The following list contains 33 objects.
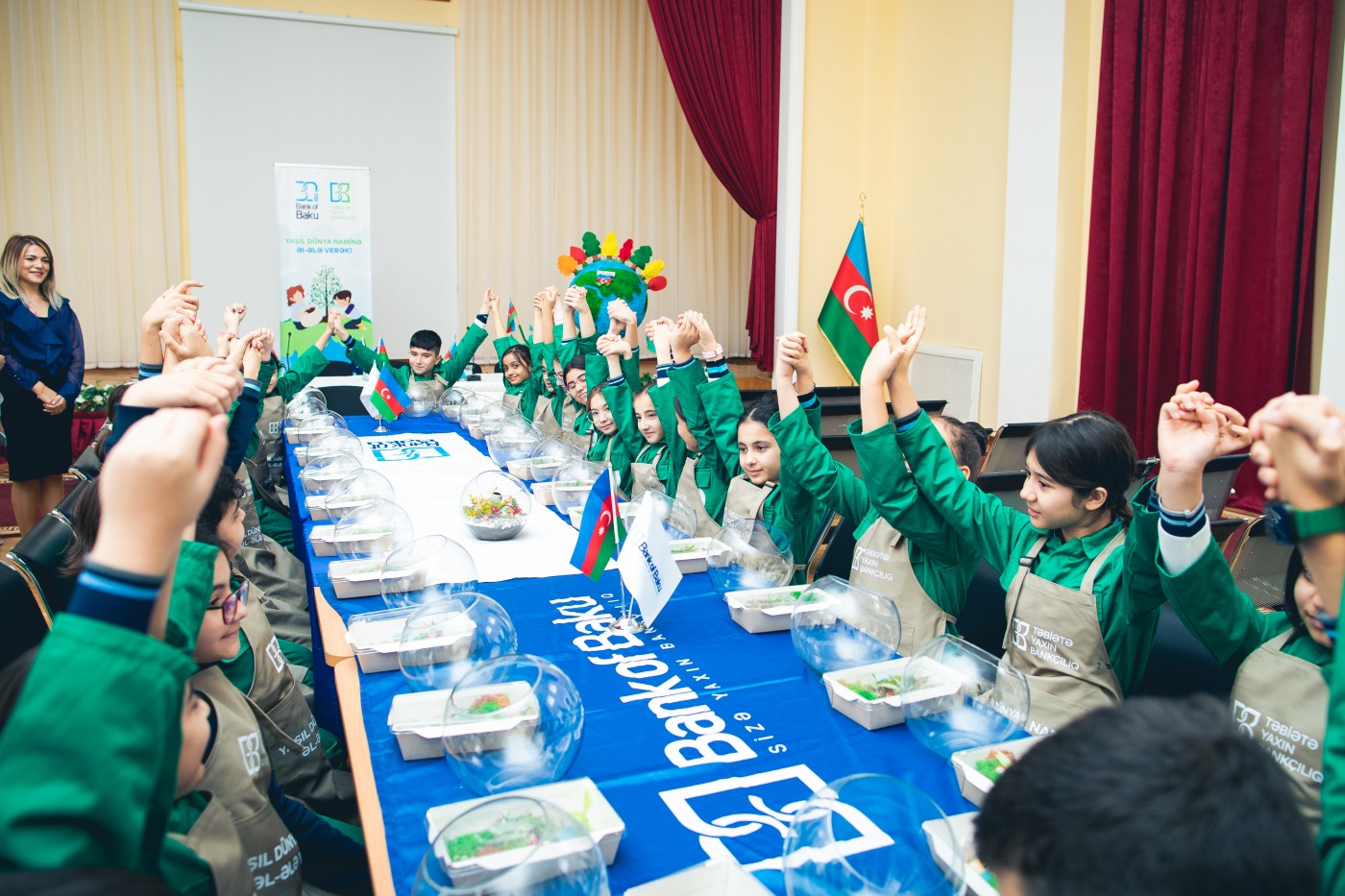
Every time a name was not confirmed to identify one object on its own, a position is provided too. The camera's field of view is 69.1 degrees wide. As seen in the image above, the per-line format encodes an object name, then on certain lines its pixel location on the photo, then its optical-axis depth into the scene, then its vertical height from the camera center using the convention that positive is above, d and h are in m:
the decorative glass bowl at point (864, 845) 1.13 -0.62
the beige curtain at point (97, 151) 7.85 +1.32
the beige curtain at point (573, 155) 9.02 +1.57
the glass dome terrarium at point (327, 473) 3.50 -0.57
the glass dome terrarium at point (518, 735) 1.42 -0.60
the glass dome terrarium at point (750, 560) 2.31 -0.56
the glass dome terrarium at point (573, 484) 3.24 -0.55
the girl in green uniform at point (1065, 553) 1.97 -0.48
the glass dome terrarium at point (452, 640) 1.74 -0.58
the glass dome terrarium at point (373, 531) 2.68 -0.60
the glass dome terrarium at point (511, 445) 4.13 -0.53
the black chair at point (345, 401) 6.66 -0.58
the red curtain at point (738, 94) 8.17 +1.94
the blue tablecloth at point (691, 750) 1.33 -0.69
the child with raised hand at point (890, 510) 2.23 -0.48
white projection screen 8.32 +1.55
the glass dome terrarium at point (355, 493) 3.08 -0.57
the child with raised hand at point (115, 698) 0.65 -0.27
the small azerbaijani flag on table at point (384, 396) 5.16 -0.42
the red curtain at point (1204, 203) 4.42 +0.63
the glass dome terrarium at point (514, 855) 1.02 -0.58
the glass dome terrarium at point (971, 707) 1.54 -0.61
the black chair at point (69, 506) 1.96 -0.42
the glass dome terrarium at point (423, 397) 5.93 -0.48
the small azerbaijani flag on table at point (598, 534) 2.16 -0.48
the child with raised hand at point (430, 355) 6.30 -0.25
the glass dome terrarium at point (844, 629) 1.83 -0.57
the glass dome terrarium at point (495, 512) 2.91 -0.58
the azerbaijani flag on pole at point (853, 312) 7.38 +0.09
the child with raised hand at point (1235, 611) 1.51 -0.46
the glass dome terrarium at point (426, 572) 2.21 -0.58
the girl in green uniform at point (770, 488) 3.04 -0.53
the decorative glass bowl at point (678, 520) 2.78 -0.56
